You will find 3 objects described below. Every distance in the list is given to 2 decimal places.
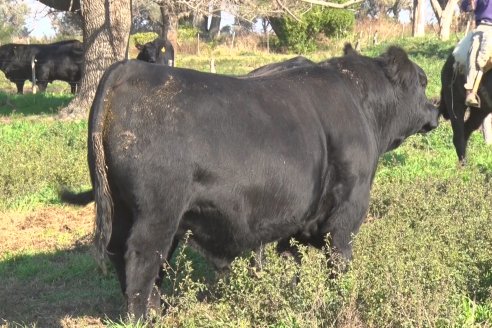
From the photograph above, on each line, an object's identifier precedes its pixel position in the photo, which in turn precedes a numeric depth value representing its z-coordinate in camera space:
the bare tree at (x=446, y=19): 34.84
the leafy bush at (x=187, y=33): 45.72
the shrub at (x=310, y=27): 38.56
